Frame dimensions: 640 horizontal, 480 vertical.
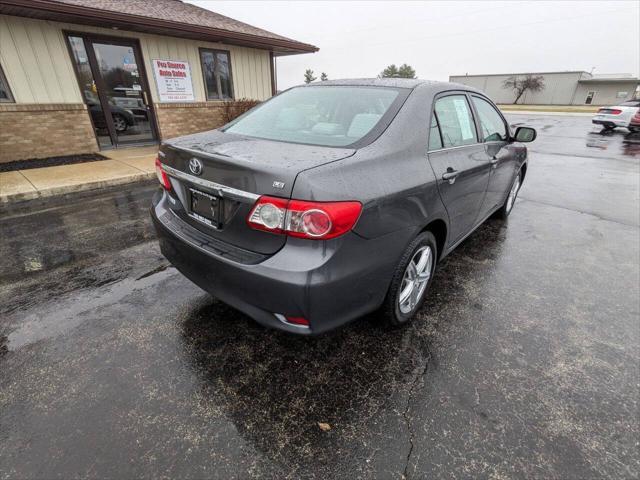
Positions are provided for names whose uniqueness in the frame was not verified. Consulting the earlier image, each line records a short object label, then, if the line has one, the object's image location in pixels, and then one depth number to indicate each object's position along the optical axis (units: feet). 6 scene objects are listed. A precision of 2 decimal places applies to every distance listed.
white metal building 166.40
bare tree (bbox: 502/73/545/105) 176.24
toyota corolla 5.46
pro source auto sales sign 30.53
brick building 23.65
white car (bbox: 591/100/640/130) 53.11
